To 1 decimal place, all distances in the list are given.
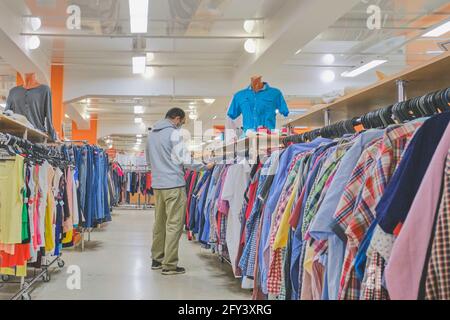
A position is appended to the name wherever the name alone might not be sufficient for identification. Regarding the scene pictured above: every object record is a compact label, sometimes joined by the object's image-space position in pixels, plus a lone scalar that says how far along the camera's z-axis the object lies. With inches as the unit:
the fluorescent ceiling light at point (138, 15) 228.6
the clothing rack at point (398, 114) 65.7
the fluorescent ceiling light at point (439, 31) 277.7
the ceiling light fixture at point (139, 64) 327.0
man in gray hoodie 186.4
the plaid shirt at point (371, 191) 57.8
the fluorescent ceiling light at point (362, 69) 353.4
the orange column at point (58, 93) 393.7
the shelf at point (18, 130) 140.3
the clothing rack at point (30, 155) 127.2
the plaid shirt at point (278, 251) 90.5
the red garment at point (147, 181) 571.5
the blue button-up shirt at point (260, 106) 202.4
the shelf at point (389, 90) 75.5
